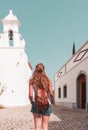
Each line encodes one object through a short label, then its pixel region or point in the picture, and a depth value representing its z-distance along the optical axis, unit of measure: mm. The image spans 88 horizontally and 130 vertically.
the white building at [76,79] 9898
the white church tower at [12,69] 15463
